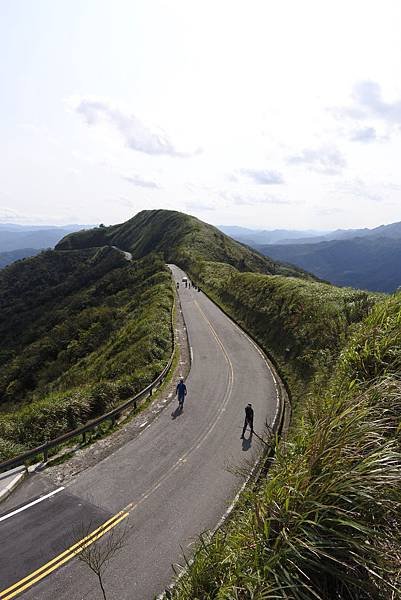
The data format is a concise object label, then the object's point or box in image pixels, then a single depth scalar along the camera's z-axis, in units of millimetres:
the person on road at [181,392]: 20141
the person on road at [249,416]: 16903
